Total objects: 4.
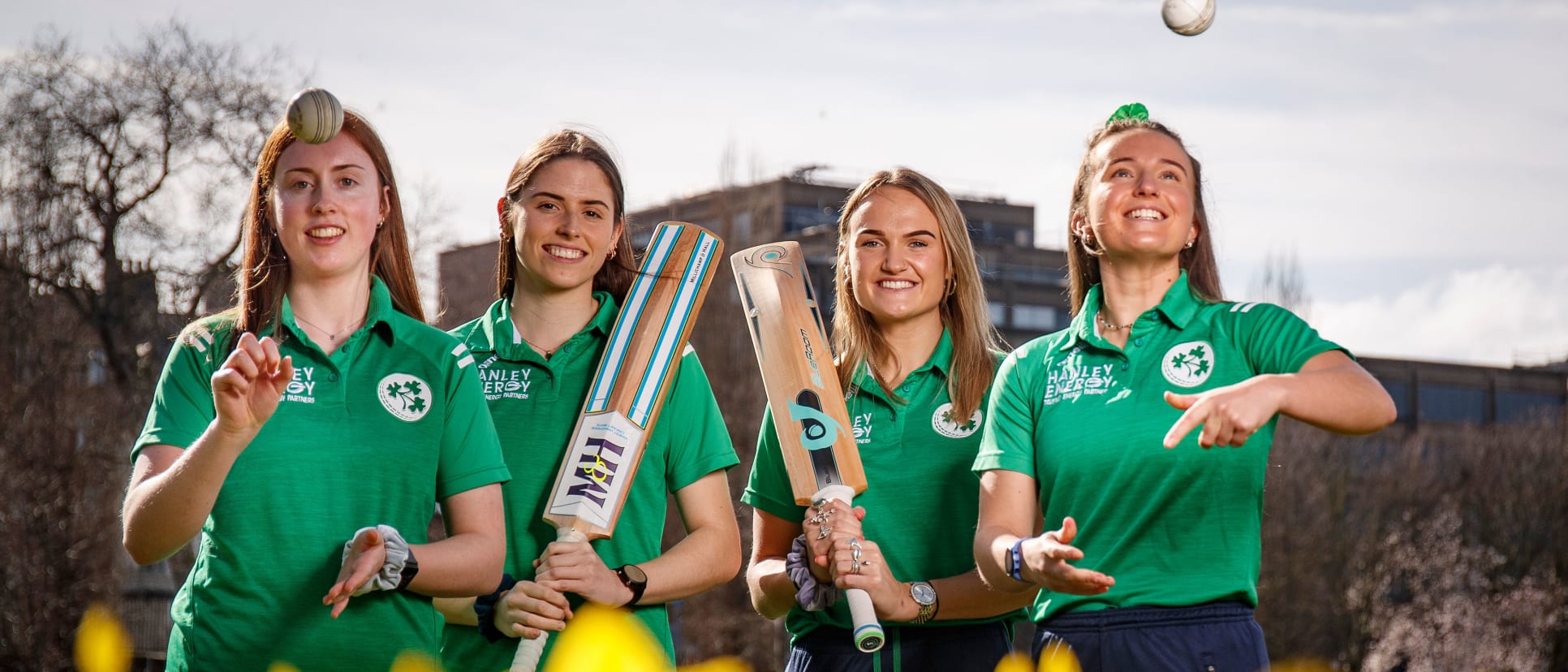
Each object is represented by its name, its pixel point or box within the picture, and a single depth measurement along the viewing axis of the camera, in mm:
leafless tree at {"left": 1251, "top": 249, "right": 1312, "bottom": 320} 39469
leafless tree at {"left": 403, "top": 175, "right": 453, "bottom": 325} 22641
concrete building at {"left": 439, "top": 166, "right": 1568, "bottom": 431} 50625
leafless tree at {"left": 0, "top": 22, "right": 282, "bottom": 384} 21547
